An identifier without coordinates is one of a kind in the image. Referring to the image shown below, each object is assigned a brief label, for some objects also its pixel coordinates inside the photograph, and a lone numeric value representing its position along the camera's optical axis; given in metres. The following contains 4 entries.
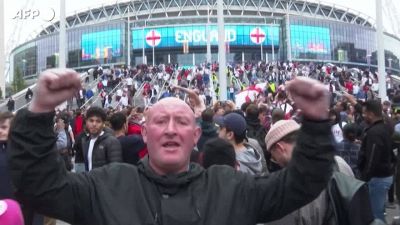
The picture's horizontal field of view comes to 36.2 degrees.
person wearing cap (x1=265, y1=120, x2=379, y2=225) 3.00
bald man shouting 2.29
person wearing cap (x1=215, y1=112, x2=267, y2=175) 5.08
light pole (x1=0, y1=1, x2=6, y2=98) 45.88
